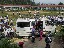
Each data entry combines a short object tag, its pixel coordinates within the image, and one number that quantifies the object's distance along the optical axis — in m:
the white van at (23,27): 10.70
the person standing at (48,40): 7.88
